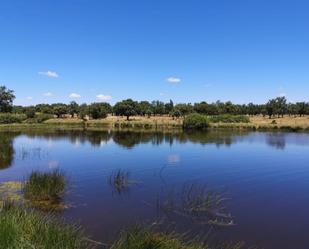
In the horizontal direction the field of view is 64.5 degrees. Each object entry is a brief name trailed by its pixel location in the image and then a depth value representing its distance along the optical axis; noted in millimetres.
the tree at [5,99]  72118
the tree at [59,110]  90053
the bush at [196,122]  58863
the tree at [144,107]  94198
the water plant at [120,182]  13889
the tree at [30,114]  77494
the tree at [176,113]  84125
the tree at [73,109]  95622
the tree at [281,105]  87542
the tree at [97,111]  82978
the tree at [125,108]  79964
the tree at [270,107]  85678
